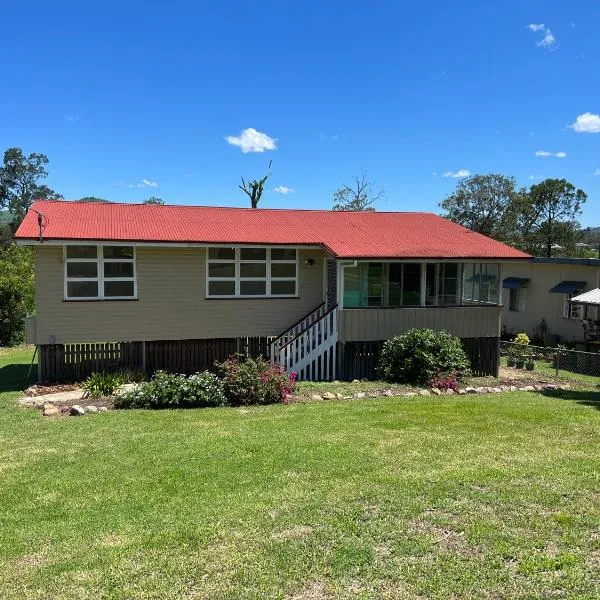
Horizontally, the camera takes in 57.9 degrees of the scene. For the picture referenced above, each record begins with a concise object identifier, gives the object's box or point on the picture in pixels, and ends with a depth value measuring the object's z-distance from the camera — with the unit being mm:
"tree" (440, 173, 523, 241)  46062
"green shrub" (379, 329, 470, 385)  12719
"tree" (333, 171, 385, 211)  45156
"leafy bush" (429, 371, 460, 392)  12258
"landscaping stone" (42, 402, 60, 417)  9500
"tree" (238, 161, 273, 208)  41500
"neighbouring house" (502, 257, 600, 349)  20609
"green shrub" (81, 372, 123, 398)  11164
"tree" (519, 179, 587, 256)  48312
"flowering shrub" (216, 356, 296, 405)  10531
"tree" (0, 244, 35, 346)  20594
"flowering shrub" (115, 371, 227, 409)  10141
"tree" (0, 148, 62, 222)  67500
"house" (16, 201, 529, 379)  12938
